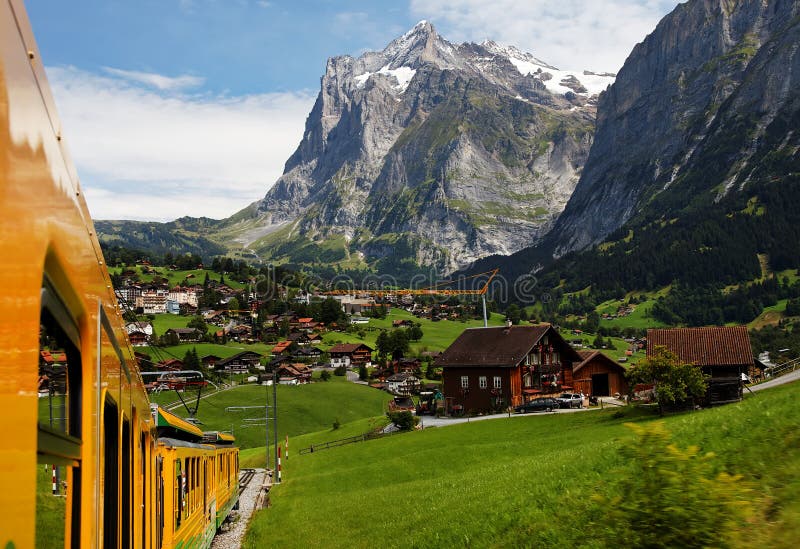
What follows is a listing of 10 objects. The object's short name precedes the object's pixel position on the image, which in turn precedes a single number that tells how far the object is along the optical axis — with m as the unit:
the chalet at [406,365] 139.62
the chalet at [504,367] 74.56
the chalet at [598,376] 83.94
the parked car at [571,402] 68.44
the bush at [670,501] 6.35
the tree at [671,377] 45.03
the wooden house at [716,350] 54.53
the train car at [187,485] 10.27
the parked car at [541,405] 67.25
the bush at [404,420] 65.75
